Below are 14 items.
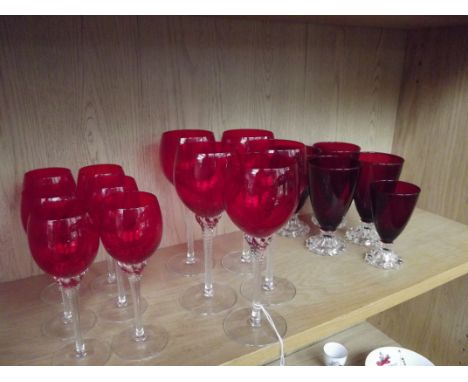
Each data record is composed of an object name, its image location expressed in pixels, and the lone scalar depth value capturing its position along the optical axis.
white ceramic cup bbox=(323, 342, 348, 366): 0.89
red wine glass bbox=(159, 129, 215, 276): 0.66
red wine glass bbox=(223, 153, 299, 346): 0.49
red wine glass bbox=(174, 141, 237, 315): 0.56
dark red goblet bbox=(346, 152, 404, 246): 0.75
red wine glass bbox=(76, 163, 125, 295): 0.58
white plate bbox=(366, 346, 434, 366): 0.92
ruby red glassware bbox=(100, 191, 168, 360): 0.48
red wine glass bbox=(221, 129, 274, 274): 0.70
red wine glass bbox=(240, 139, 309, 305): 0.62
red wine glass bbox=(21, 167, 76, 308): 0.56
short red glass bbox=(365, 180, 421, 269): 0.66
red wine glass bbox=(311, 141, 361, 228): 0.83
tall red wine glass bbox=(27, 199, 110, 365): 0.44
